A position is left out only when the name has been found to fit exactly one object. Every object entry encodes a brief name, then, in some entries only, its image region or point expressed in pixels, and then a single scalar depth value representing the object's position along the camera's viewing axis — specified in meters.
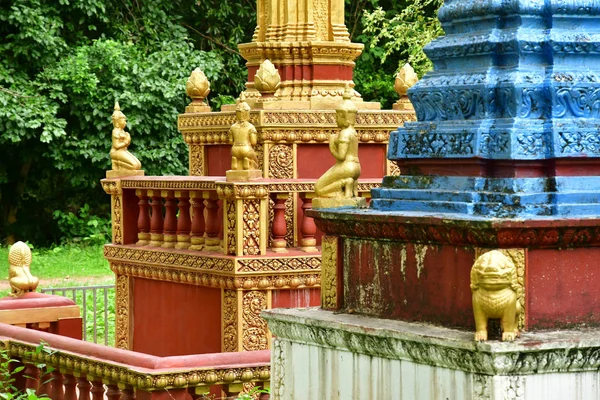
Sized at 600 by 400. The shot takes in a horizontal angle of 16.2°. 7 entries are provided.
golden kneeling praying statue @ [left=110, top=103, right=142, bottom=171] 15.80
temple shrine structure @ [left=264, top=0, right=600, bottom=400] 7.01
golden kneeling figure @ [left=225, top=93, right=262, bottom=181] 13.55
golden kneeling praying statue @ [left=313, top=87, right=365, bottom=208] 8.66
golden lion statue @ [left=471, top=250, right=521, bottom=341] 6.82
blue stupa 7.51
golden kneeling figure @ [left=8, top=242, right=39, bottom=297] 13.89
